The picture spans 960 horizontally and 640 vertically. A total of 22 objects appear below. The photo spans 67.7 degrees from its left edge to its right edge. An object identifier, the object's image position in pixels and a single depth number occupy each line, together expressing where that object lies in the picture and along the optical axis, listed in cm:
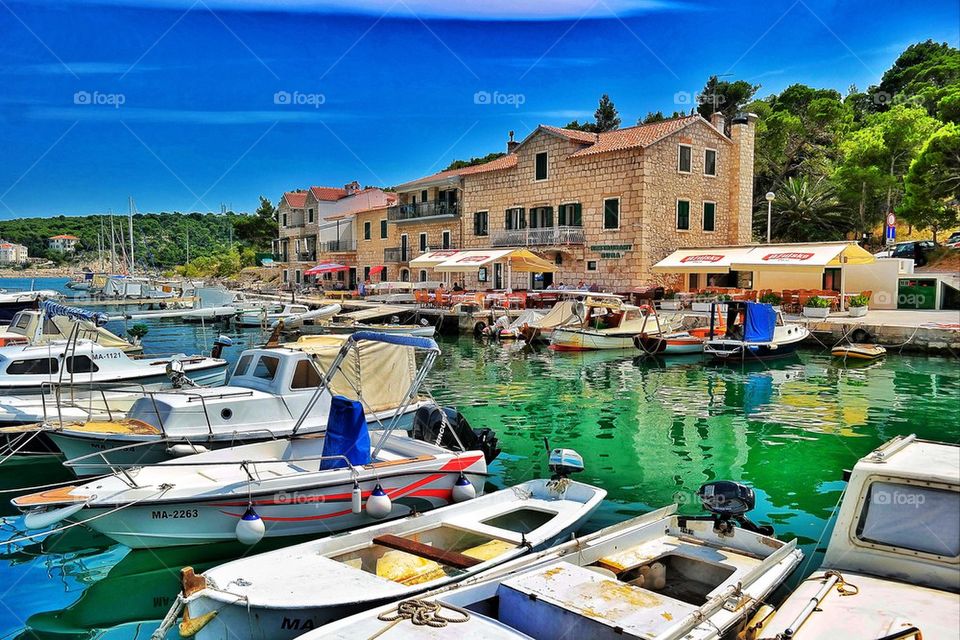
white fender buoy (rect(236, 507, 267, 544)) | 800
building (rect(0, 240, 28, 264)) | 16262
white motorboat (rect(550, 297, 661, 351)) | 2830
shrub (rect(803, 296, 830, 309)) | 3072
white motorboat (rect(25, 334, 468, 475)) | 1103
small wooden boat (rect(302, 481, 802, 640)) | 536
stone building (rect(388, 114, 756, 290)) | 3809
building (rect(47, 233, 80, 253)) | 16002
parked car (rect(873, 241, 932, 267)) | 4116
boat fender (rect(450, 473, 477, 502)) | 952
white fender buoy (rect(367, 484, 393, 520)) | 852
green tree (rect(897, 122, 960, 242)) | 3656
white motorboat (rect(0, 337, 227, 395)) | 1493
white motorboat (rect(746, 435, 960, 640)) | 501
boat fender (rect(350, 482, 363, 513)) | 851
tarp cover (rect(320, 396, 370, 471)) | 930
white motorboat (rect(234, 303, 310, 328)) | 3258
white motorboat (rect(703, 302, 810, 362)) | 2433
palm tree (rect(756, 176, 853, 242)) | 4756
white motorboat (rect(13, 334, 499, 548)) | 820
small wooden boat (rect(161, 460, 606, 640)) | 583
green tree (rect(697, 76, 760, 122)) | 5591
